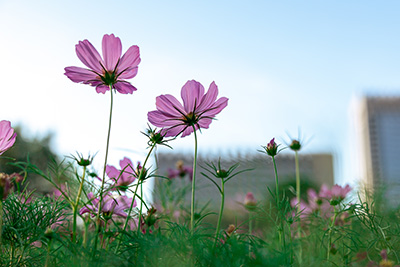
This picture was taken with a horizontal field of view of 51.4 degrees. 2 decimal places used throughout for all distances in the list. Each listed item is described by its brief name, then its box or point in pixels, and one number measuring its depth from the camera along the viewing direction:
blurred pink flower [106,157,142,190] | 0.53
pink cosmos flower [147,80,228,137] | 0.49
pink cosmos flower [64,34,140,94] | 0.47
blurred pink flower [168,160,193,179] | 1.31
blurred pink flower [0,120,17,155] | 0.44
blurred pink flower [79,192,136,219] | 0.44
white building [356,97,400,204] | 10.52
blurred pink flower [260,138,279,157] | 0.50
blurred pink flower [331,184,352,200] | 0.74
